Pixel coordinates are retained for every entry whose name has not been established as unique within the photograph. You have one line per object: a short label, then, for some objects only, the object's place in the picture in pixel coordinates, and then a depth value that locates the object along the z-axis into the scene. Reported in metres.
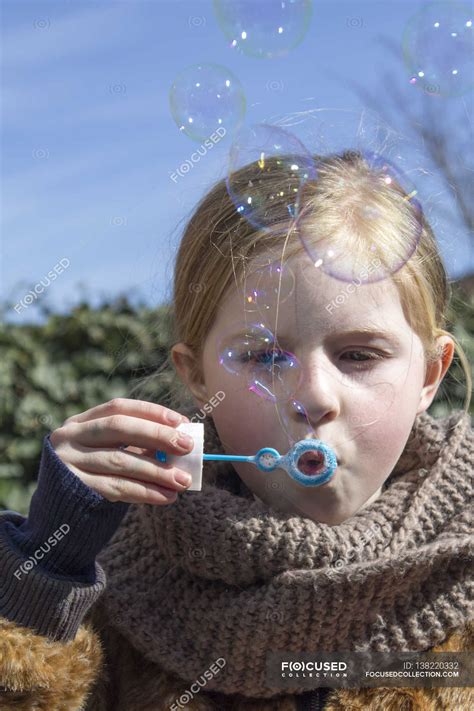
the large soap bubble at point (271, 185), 0.94
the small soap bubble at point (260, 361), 0.88
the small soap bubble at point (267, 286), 0.89
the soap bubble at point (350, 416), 0.88
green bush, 1.76
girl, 0.87
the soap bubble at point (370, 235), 0.90
